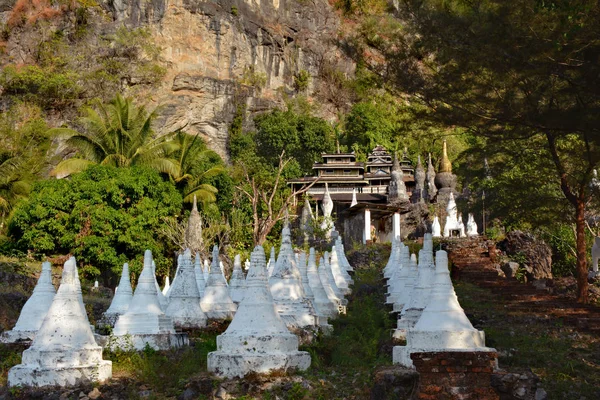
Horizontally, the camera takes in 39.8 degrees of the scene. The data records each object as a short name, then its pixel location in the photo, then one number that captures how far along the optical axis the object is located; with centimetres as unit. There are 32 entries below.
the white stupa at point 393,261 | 2114
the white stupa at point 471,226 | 3284
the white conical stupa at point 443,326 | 810
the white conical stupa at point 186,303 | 1270
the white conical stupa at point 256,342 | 898
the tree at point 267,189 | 3770
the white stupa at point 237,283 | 1527
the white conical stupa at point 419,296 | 1152
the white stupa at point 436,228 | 3167
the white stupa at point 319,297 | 1423
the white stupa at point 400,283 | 1526
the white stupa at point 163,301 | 1435
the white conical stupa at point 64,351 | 908
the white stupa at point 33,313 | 1141
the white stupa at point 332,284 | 1753
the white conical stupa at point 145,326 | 1101
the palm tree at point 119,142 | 3641
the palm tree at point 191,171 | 3741
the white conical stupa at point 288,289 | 1209
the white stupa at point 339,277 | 2005
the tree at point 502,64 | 1111
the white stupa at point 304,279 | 1352
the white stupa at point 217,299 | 1357
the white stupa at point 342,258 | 2509
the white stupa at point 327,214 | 3360
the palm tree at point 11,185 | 3625
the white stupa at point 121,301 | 1277
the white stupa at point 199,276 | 1639
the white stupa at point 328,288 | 1631
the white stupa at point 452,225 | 3259
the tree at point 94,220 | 3100
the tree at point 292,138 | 5781
